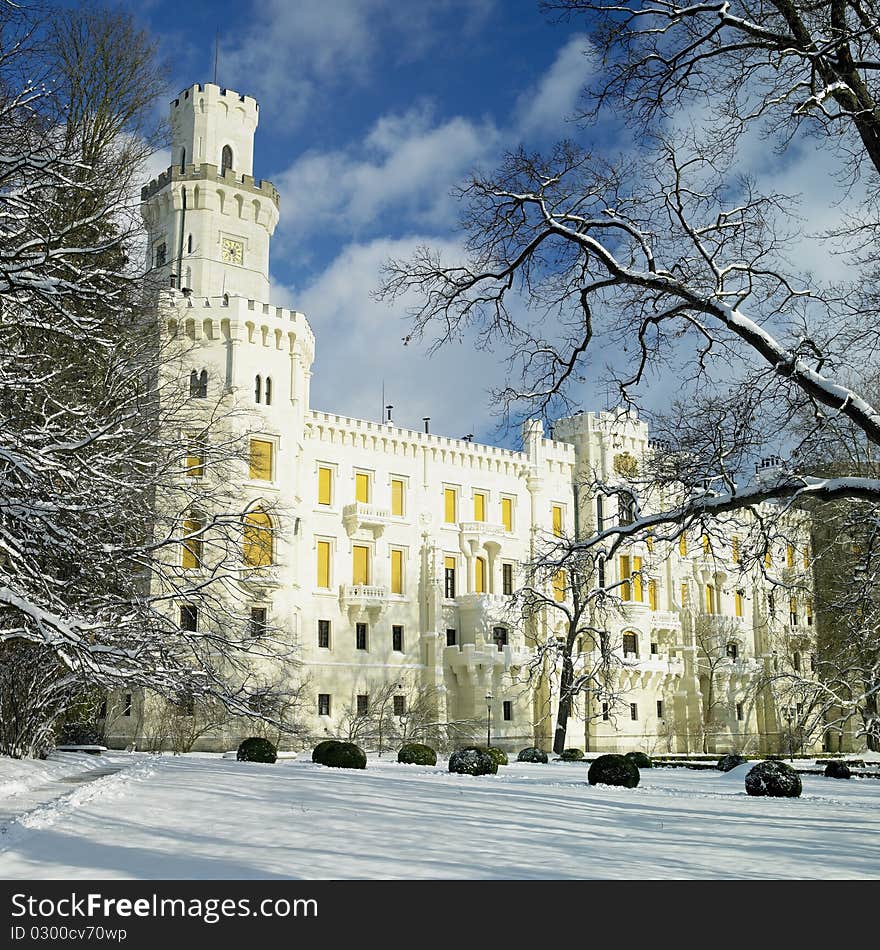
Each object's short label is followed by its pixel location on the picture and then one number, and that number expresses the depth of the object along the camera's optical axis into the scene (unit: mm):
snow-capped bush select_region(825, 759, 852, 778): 25344
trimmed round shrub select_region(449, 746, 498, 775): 21969
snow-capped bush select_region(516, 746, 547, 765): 31234
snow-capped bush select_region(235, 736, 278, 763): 24469
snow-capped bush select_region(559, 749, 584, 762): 33375
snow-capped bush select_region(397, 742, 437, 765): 26781
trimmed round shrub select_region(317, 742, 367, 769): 23125
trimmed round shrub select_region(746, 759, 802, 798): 17891
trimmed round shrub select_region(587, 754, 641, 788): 19391
